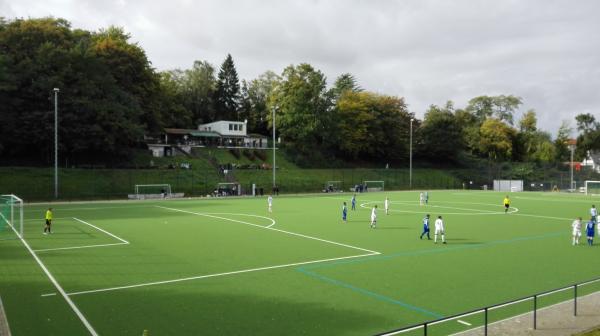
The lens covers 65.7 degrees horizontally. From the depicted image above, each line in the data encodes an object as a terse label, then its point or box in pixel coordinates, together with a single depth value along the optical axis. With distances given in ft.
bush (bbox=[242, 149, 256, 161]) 264.44
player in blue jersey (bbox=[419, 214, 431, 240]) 76.86
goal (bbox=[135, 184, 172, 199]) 181.68
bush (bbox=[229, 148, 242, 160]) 261.24
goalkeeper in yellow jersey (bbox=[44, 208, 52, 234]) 81.82
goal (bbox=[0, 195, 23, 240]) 81.36
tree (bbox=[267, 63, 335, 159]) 270.26
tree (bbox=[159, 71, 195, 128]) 274.77
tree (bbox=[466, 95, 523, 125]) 384.27
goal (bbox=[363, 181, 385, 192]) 240.92
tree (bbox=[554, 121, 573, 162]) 374.63
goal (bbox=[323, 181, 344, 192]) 230.48
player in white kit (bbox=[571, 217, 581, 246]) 73.05
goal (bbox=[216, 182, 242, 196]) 196.29
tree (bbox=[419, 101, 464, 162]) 310.04
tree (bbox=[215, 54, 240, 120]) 339.36
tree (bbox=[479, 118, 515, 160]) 326.24
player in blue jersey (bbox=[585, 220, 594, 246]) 72.59
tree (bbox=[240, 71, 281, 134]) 338.54
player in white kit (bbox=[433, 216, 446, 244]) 73.47
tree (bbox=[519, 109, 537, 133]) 373.81
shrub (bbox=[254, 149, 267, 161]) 269.19
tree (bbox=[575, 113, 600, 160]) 368.48
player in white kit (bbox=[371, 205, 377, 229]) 91.63
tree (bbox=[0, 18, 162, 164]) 183.73
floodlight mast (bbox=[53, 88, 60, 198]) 158.43
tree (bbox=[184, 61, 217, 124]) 334.44
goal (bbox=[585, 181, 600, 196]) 225.93
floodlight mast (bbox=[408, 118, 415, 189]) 254.47
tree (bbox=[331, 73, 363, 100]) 370.94
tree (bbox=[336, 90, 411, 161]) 289.12
